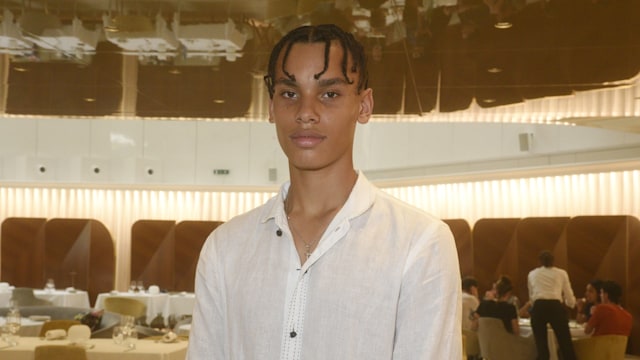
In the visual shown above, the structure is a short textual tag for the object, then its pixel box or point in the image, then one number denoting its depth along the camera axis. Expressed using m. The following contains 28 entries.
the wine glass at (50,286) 14.93
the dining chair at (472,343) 10.65
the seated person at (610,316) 9.66
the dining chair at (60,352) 6.84
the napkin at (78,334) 7.51
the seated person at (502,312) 9.91
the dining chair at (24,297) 13.27
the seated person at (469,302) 10.93
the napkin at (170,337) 7.97
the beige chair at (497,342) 9.91
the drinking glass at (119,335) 7.52
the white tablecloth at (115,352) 7.22
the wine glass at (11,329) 7.71
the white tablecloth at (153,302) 14.04
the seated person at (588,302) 10.69
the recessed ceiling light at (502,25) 6.63
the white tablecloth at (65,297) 14.25
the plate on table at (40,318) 10.15
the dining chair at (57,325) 8.89
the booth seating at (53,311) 11.20
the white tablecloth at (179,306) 14.16
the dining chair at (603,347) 9.10
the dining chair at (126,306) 12.75
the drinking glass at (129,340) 7.42
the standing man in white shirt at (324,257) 1.63
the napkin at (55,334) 7.95
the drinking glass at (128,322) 7.59
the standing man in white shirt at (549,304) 10.09
